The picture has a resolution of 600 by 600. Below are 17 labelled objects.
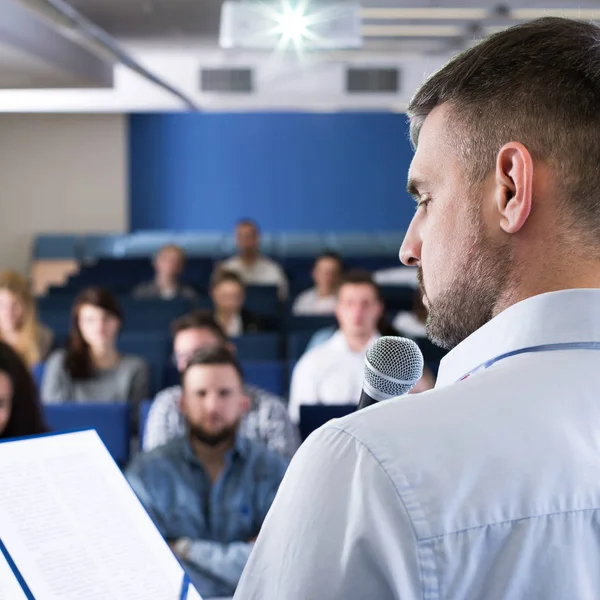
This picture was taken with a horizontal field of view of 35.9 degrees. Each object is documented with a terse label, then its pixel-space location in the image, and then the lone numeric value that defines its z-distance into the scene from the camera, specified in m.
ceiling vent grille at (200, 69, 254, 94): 10.17
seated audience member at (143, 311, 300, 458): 3.99
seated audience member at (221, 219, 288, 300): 9.61
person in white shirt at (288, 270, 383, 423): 5.09
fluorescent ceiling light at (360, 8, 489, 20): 8.55
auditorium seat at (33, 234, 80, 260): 14.52
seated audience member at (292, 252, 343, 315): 7.91
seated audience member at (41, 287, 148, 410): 5.30
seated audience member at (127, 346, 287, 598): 3.11
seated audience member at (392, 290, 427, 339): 5.99
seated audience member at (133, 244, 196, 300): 8.63
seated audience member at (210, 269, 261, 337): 6.94
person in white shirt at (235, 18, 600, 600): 0.67
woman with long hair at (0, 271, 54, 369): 5.87
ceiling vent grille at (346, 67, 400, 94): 10.09
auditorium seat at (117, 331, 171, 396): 5.85
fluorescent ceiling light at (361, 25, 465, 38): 9.82
